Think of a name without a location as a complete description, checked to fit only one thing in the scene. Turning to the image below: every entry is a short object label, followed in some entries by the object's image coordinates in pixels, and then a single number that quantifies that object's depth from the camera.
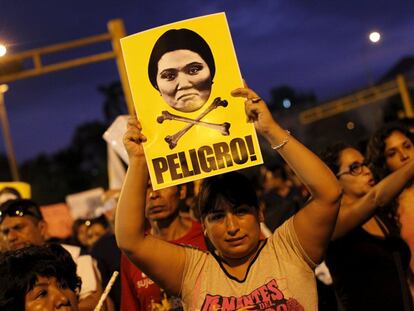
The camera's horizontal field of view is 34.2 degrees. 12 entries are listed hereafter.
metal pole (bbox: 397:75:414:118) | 20.59
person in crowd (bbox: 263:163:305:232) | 8.34
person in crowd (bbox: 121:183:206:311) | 3.78
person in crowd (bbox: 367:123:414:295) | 4.29
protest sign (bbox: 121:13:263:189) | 3.09
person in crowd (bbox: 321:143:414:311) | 3.75
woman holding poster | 2.90
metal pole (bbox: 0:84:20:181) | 38.28
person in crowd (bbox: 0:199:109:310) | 4.30
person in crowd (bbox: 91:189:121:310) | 4.54
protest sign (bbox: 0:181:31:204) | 6.21
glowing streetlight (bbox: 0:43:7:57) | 8.59
